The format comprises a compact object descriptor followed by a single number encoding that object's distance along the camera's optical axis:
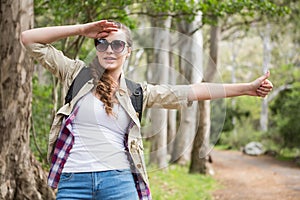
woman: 2.72
